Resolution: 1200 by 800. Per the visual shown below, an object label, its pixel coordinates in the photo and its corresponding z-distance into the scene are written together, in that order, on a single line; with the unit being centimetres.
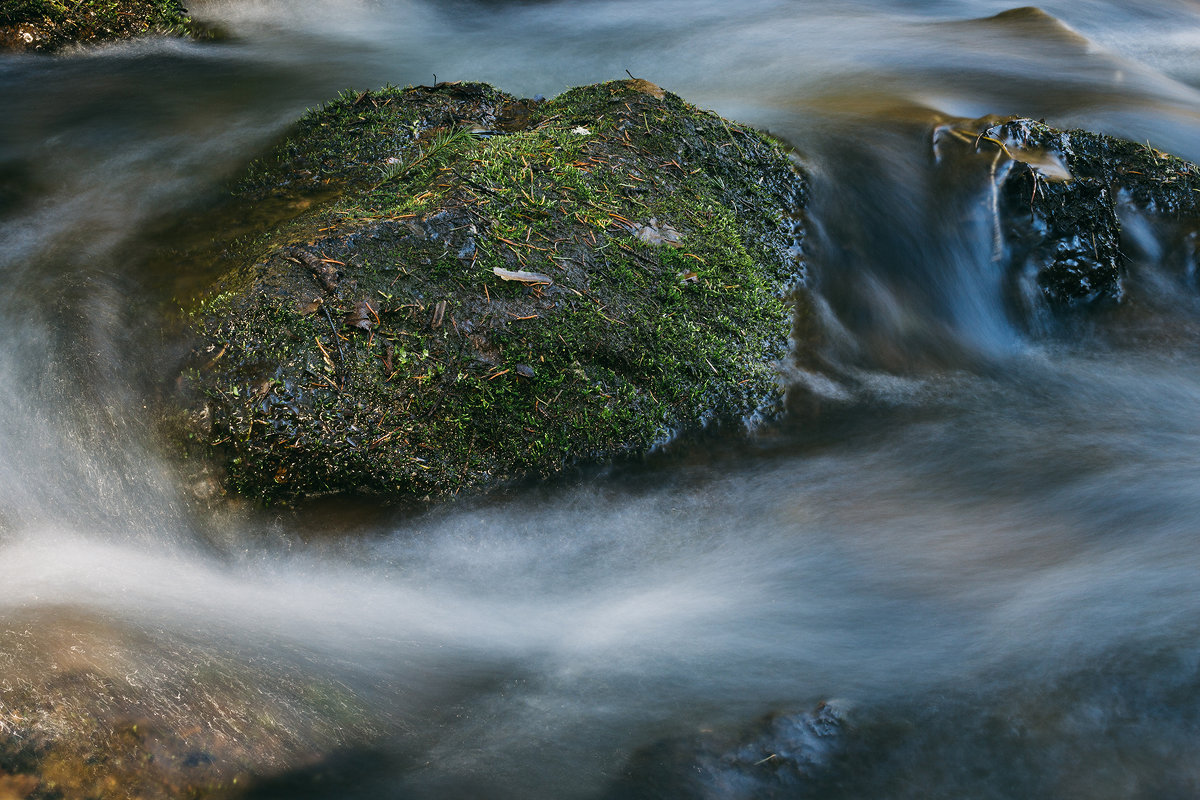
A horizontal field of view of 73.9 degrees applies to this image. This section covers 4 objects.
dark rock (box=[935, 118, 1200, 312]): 523
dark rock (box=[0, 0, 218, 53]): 642
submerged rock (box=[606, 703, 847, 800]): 271
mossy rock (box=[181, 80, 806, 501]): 346
